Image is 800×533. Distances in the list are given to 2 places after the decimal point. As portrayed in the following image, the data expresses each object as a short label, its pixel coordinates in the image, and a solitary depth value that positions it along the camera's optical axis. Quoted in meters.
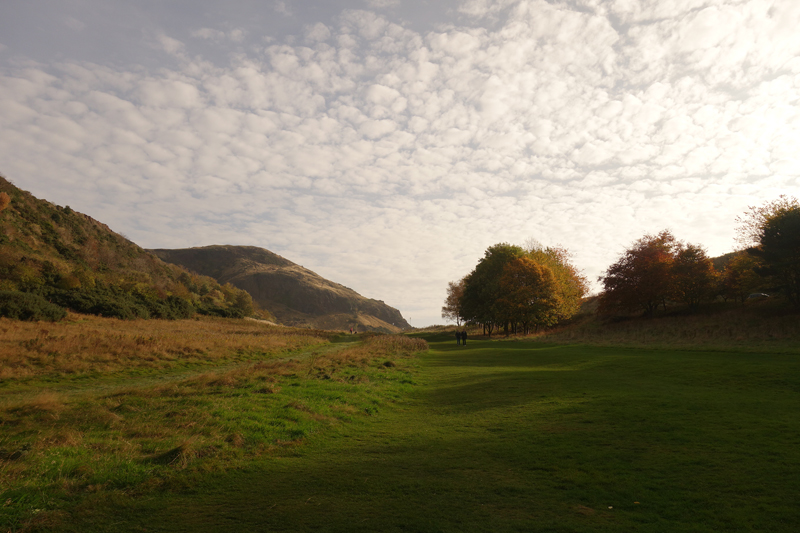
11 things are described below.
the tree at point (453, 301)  93.56
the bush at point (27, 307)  29.41
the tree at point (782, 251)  33.47
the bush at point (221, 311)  69.09
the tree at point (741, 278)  41.19
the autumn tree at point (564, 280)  56.17
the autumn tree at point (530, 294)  53.22
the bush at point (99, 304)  40.20
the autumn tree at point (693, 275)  45.00
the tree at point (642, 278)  45.59
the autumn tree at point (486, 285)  59.44
